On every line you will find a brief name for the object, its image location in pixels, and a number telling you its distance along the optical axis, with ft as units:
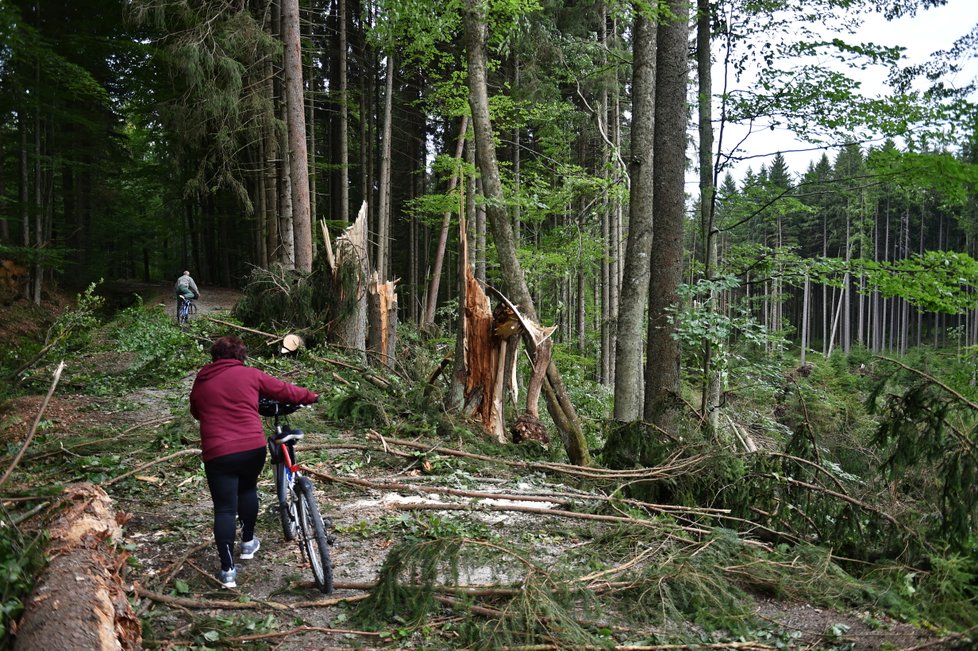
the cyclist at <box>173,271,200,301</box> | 56.65
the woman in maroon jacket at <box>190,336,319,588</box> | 14.80
